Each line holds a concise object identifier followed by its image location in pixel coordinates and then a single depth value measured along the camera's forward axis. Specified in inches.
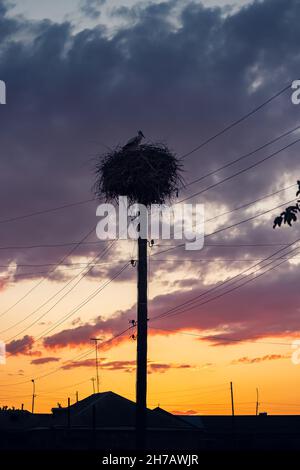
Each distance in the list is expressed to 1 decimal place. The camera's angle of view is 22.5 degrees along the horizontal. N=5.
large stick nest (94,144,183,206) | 1017.5
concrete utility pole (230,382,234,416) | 2990.7
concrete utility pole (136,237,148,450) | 923.8
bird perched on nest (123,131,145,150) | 1057.5
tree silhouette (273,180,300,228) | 426.3
